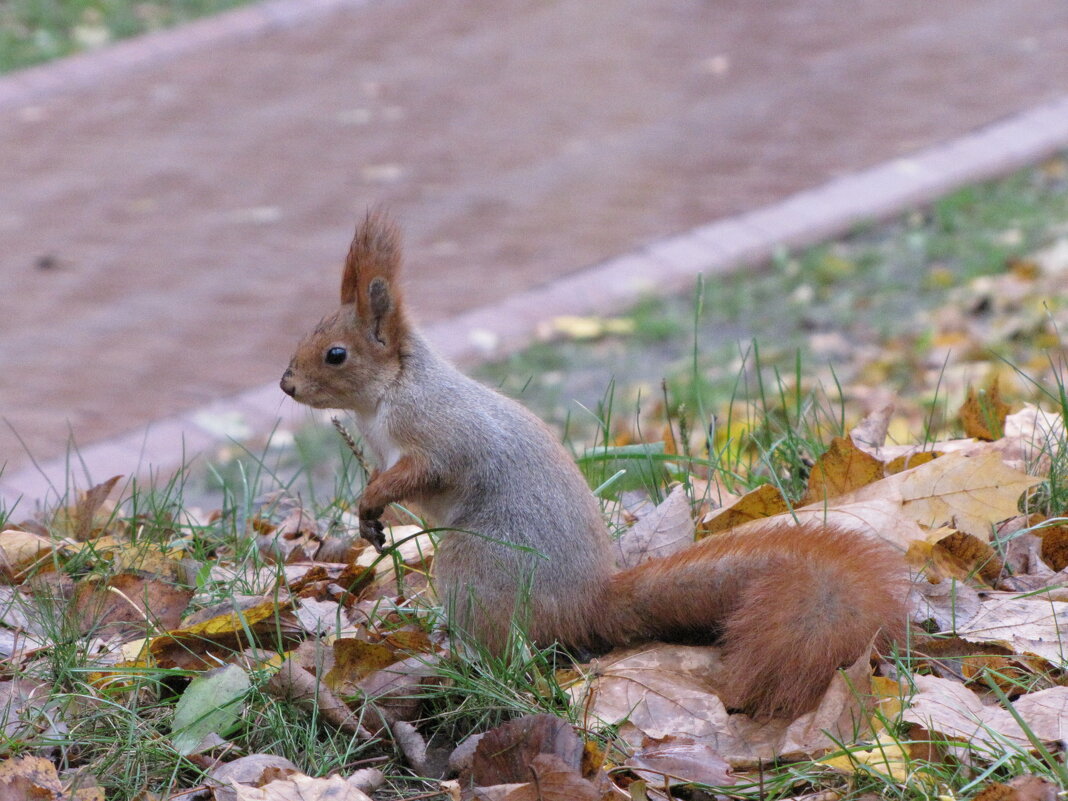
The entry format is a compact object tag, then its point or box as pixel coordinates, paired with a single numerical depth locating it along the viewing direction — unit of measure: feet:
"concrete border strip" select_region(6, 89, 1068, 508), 32.19
